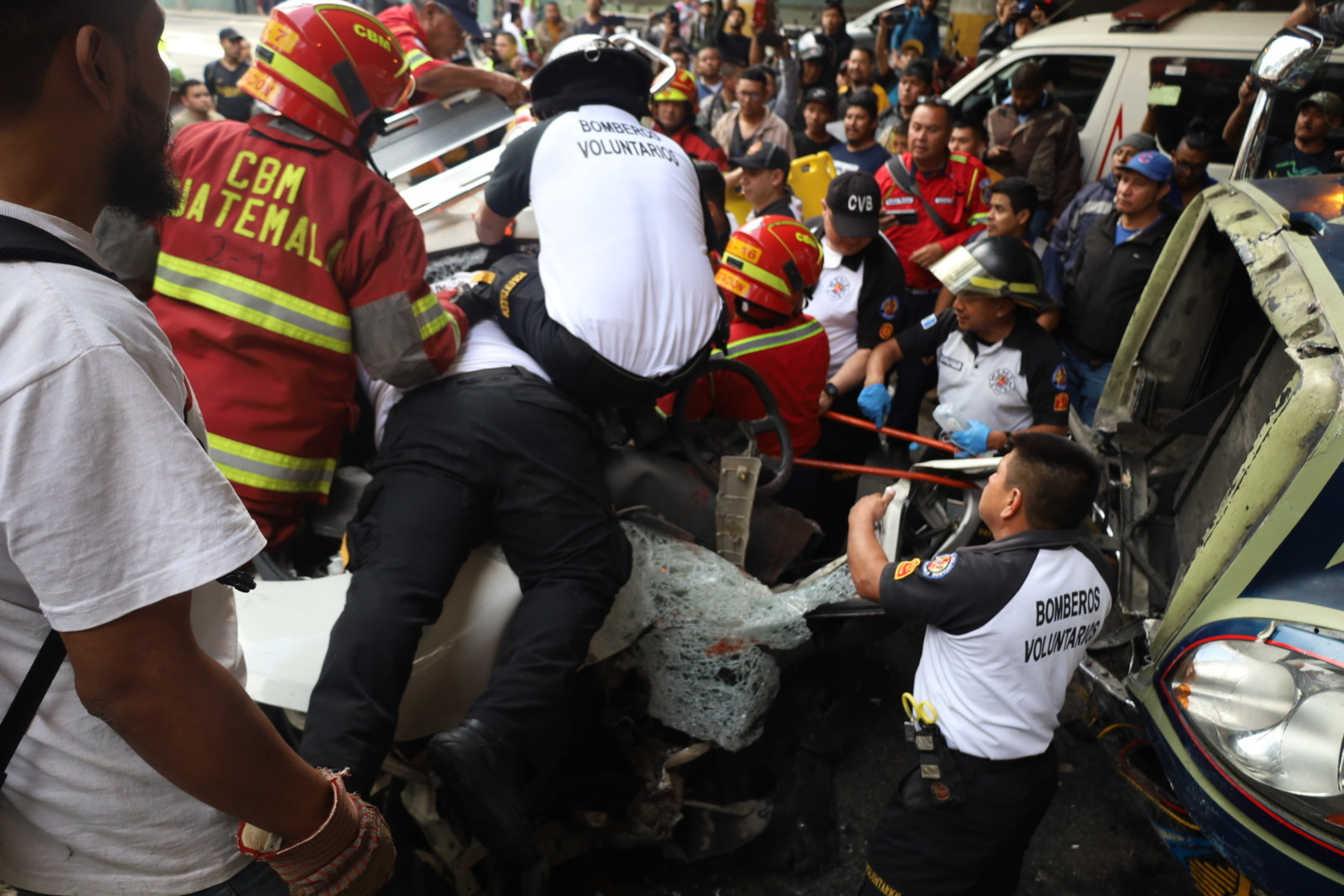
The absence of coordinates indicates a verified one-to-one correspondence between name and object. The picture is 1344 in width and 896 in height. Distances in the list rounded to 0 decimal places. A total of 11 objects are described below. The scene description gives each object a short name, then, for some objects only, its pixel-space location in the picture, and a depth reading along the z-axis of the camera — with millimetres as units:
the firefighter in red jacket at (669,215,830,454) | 3127
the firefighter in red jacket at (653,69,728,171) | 6039
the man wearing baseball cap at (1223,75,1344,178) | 4504
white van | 5367
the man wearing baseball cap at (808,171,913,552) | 3783
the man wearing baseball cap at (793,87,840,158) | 6652
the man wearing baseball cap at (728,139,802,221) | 4848
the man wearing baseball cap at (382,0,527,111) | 4094
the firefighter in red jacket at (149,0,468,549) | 2084
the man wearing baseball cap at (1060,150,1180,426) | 4320
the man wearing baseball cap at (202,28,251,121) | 7445
